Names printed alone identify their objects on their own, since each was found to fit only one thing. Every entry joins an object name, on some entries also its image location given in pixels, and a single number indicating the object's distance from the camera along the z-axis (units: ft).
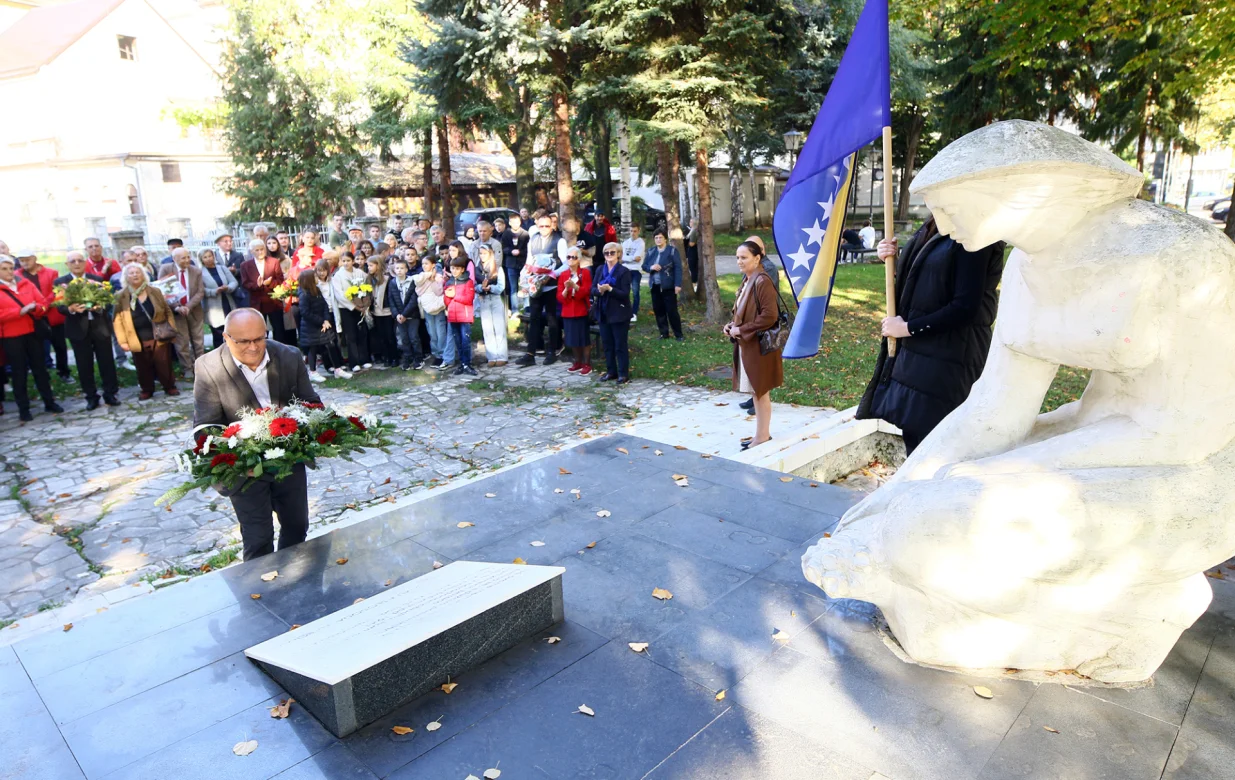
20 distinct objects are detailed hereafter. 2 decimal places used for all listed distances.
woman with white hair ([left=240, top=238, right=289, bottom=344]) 41.06
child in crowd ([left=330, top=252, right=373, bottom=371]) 39.75
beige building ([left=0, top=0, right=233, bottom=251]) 114.62
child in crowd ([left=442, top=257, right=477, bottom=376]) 38.71
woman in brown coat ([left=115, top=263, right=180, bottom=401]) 35.65
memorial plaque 10.55
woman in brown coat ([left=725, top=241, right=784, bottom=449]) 24.16
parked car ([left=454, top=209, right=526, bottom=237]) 91.39
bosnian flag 16.06
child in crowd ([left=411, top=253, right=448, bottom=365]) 39.81
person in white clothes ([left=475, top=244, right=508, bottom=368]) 40.47
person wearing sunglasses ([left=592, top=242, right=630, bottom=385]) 35.91
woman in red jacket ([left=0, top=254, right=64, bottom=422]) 32.19
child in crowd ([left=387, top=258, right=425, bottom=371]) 40.45
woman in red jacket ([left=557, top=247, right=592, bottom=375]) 38.22
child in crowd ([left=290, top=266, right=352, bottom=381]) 38.22
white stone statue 9.06
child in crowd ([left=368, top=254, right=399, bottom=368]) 40.98
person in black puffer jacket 14.82
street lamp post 66.53
